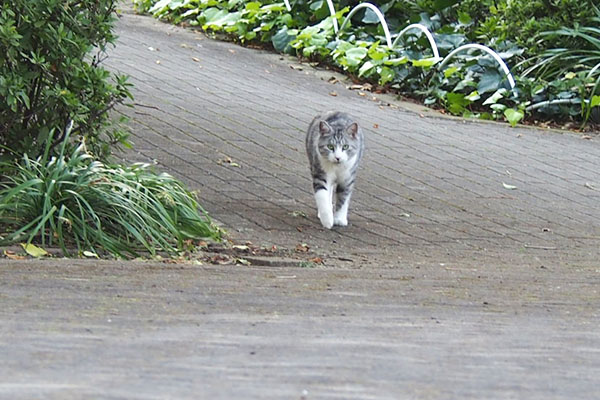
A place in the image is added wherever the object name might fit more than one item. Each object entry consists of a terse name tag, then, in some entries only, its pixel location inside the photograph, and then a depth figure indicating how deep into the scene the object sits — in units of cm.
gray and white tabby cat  1711
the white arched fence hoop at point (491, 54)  2800
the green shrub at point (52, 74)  1481
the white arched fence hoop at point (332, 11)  3272
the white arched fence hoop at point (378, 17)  3104
